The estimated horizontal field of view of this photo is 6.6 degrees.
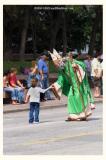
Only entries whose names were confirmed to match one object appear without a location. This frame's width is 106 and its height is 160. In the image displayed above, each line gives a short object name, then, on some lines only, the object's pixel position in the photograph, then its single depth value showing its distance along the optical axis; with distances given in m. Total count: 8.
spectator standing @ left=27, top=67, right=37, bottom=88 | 28.99
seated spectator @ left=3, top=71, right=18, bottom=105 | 28.23
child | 21.55
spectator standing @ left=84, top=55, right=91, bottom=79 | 34.38
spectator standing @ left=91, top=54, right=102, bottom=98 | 32.36
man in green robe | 22.00
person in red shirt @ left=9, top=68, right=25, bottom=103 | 28.41
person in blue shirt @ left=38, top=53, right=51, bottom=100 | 29.52
